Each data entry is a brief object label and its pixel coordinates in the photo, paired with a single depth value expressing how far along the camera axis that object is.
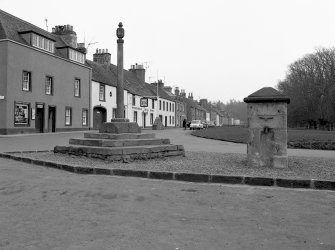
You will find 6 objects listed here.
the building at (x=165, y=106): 61.24
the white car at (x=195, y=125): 53.44
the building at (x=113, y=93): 38.28
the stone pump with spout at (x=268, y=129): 9.04
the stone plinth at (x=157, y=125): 47.19
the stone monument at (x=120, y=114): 11.77
